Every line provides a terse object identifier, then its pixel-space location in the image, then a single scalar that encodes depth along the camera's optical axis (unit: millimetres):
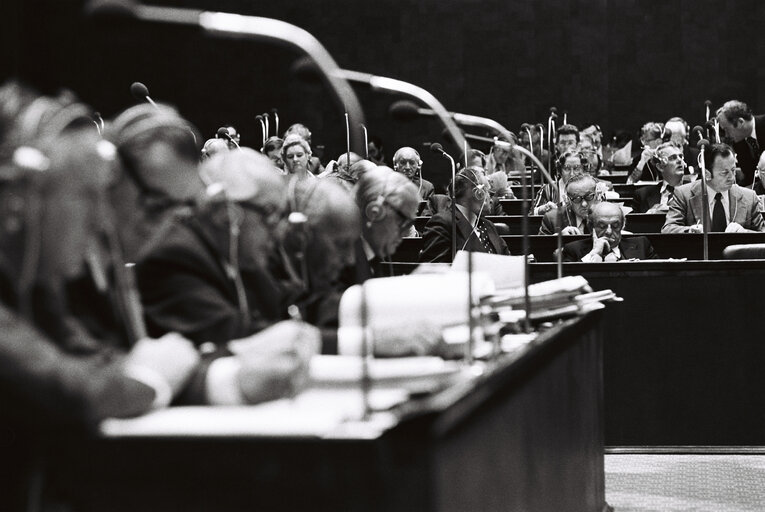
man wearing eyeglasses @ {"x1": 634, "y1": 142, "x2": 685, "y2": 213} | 16914
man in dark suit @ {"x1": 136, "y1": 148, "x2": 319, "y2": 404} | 3526
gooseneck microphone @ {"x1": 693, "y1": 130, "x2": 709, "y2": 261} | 12330
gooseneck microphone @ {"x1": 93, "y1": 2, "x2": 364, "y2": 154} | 3304
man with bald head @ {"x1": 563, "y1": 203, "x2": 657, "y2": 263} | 12605
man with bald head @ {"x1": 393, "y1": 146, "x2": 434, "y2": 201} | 16311
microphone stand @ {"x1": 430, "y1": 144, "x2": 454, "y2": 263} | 11688
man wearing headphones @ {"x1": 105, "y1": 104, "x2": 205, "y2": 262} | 3752
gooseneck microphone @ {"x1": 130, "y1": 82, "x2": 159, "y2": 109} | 8619
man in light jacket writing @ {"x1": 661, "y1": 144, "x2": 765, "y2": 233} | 14534
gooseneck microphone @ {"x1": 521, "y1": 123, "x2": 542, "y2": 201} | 21506
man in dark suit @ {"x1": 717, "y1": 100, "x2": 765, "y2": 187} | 18435
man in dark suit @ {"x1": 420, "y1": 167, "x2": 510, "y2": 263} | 12237
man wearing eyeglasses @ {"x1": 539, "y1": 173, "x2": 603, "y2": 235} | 14368
